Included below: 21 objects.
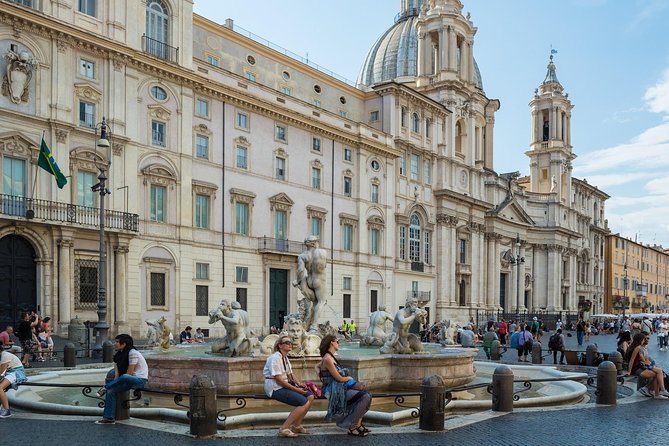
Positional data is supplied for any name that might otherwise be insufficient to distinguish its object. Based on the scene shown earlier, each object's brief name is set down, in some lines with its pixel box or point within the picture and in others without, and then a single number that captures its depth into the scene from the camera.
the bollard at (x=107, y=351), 20.75
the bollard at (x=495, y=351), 24.83
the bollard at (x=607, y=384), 13.33
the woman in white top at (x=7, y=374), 11.23
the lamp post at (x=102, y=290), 22.72
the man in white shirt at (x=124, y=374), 10.50
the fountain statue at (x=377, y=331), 17.31
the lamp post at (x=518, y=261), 54.37
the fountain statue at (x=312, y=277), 16.27
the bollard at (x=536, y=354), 23.19
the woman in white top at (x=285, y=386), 9.44
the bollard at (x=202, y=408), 9.76
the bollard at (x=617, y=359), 17.98
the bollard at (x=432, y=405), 10.46
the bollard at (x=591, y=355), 22.09
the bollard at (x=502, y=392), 12.23
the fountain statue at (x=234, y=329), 13.55
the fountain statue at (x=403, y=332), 15.03
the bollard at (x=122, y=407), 10.73
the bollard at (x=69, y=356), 19.12
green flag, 25.61
